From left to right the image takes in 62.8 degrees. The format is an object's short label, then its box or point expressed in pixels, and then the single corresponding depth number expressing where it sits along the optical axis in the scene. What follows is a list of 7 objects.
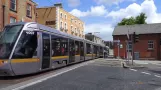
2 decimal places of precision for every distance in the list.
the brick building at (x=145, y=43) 27.27
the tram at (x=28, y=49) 6.77
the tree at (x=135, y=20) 39.50
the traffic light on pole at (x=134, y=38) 13.79
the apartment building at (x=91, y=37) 49.76
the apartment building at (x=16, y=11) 16.17
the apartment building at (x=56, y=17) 29.02
